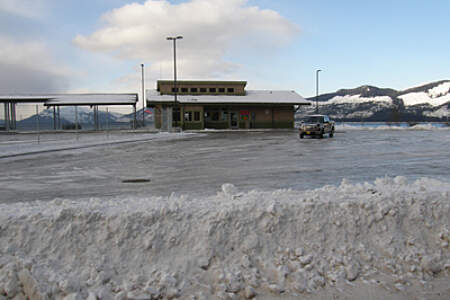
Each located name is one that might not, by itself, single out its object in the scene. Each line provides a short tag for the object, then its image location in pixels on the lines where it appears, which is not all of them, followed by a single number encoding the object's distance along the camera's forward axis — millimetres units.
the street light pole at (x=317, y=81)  56666
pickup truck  27250
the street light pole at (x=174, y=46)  37438
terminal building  45219
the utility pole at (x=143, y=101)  52125
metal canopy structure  43697
